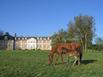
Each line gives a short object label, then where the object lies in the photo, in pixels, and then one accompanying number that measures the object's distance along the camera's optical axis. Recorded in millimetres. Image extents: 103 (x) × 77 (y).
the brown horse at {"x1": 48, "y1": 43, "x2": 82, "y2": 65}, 8729
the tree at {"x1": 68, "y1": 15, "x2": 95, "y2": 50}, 40763
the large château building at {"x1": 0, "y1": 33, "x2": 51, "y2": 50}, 69487
